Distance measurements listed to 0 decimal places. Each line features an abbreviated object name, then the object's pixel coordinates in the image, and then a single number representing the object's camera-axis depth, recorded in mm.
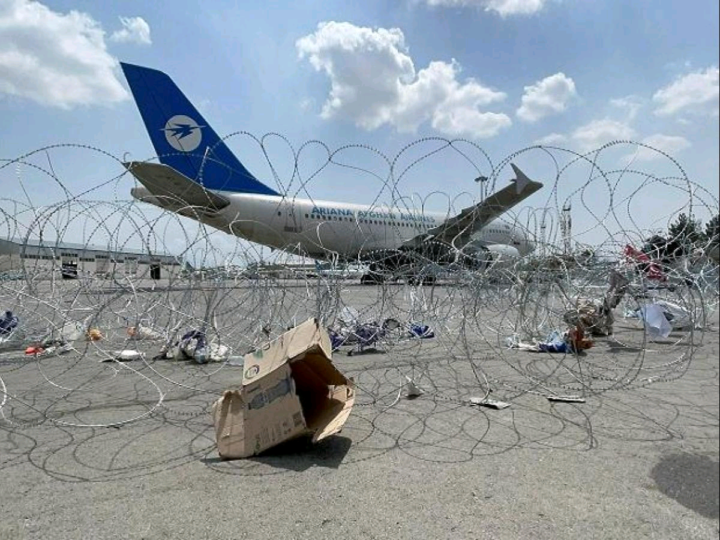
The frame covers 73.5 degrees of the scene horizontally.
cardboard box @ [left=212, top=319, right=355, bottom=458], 3258
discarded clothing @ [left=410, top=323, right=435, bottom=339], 8000
